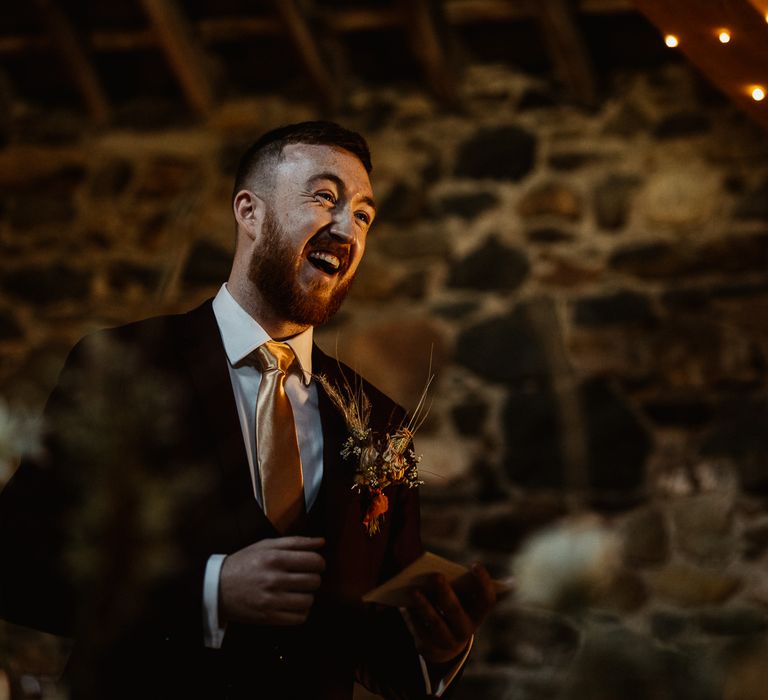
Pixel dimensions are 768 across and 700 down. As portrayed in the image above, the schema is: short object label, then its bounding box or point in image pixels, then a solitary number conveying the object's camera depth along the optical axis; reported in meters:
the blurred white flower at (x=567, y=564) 3.13
